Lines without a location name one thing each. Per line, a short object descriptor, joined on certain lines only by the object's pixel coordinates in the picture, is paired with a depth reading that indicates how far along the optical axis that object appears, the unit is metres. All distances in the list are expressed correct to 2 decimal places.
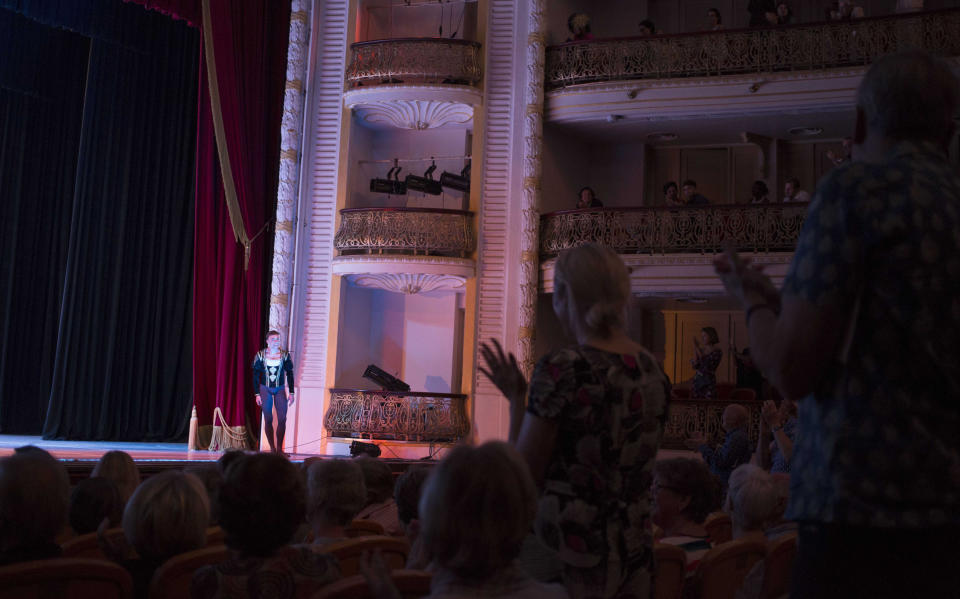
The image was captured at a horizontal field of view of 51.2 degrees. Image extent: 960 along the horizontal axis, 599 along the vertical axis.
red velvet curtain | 13.81
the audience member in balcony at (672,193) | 14.00
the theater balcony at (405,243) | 13.82
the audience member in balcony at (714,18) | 14.14
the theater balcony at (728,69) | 12.90
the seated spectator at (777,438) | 4.92
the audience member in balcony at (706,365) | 11.65
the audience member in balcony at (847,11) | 13.39
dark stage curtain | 15.29
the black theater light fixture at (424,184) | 14.66
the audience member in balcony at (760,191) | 13.16
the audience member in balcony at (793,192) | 13.13
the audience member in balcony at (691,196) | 13.55
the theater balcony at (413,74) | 14.11
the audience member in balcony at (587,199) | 14.11
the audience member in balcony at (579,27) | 14.46
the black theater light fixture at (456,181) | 14.64
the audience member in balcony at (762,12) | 13.75
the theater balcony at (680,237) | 12.84
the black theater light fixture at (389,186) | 14.66
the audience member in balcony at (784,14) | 13.62
